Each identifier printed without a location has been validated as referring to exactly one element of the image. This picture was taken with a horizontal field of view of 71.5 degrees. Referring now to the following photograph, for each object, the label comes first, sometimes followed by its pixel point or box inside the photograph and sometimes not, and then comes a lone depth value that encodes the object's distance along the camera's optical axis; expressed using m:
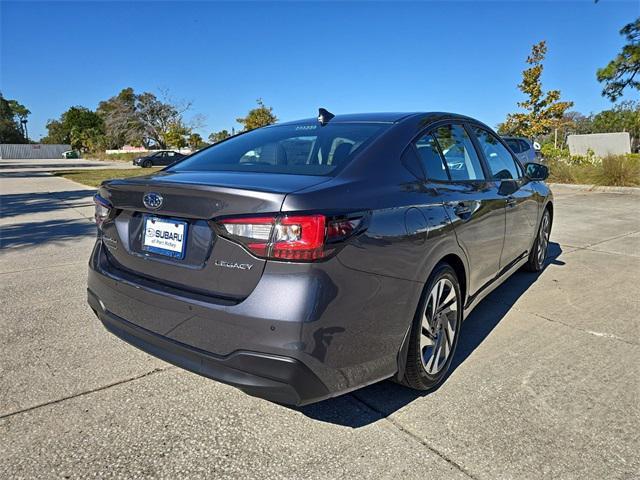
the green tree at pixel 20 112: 100.62
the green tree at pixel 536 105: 21.78
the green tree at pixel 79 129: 85.10
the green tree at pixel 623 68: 20.84
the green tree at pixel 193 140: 60.91
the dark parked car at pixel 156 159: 39.59
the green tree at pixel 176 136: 57.88
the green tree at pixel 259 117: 42.47
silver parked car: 12.43
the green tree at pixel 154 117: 67.81
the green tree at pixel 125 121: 72.74
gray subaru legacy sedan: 1.74
